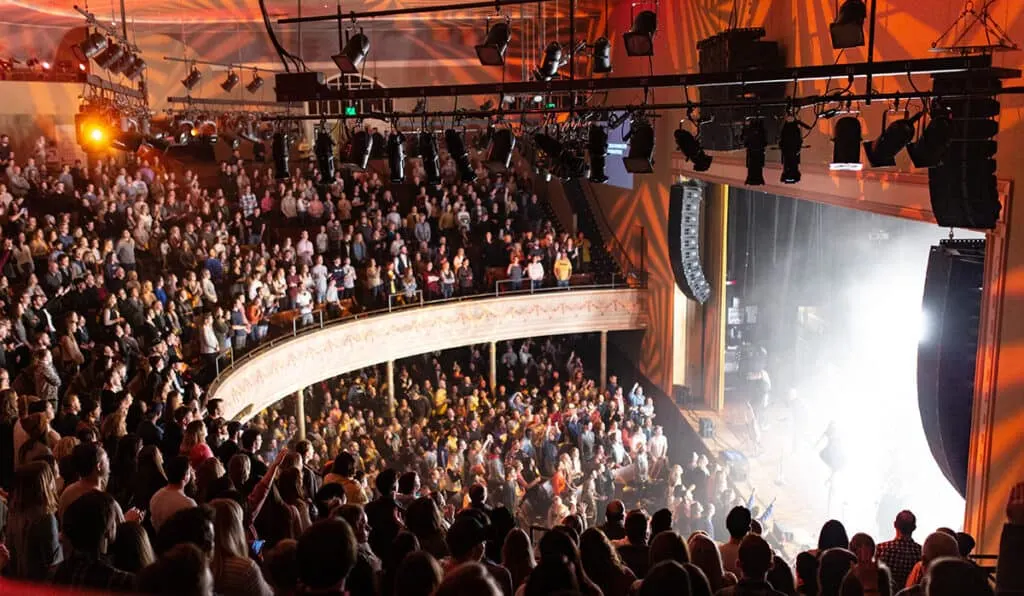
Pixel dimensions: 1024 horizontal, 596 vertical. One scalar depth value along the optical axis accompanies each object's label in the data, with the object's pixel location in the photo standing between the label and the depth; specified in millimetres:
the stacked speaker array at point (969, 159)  5766
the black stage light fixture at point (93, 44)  10500
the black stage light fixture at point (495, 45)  7914
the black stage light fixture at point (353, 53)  8188
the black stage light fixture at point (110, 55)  11289
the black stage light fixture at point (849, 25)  6199
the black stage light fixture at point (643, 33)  7488
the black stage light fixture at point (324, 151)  8969
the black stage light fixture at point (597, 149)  7734
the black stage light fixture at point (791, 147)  6598
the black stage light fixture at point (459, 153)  8523
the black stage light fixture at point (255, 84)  18480
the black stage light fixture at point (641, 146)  7414
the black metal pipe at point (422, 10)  7387
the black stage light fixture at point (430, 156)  8430
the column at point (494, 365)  17695
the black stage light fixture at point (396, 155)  8500
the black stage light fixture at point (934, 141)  5949
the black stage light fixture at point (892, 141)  6172
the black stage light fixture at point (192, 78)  17172
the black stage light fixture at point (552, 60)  8914
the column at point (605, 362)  18372
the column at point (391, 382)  16084
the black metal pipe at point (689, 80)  5574
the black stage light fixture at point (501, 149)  8273
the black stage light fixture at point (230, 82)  18469
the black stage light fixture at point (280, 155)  9125
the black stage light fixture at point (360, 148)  8719
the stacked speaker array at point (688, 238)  15383
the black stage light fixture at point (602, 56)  9727
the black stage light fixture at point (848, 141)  6363
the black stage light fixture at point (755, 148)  6875
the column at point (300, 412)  14630
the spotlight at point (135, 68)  12477
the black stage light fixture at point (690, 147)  7517
